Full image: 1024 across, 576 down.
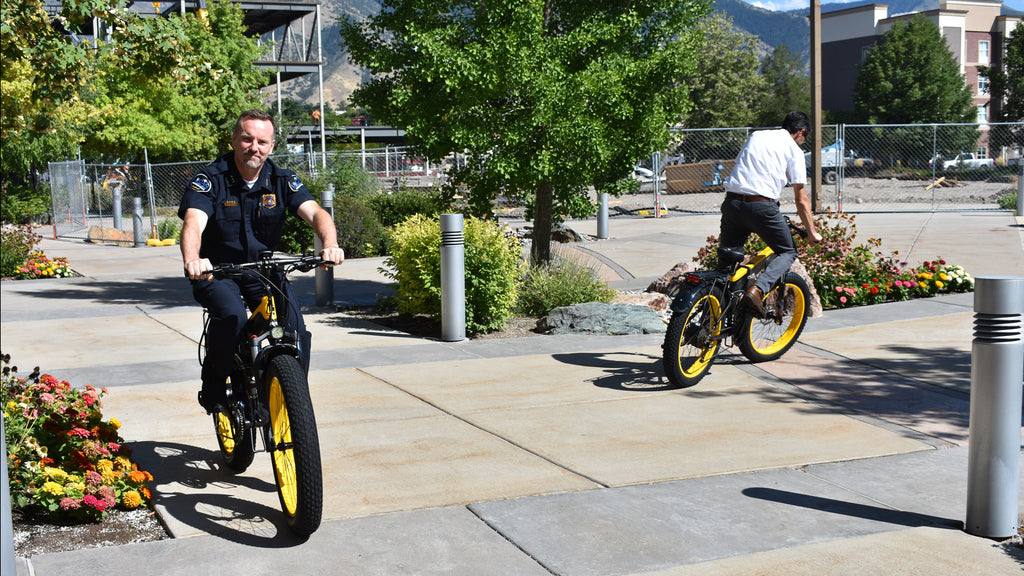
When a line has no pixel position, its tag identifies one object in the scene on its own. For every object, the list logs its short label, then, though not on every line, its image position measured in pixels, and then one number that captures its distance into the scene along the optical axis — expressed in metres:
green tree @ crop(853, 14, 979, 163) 59.31
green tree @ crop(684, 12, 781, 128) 64.50
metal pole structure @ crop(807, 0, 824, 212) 13.49
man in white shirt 7.27
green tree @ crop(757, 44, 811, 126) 69.19
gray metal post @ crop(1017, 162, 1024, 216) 21.70
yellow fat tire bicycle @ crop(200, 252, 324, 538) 3.92
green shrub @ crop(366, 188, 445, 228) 18.33
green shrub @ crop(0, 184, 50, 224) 29.53
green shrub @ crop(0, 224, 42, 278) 14.68
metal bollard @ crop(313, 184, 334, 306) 10.85
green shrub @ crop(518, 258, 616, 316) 10.05
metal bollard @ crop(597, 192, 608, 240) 18.92
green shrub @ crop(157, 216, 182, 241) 22.12
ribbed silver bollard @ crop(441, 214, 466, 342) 8.63
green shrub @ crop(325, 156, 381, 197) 20.50
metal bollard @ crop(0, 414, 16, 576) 2.47
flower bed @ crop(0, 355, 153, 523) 4.38
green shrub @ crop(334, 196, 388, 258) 16.59
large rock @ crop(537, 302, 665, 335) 9.09
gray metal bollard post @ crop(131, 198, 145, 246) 21.48
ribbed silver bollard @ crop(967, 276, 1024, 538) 3.99
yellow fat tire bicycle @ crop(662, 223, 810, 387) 6.78
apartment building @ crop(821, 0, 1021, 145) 77.44
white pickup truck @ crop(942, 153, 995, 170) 48.27
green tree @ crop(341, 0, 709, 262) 9.97
